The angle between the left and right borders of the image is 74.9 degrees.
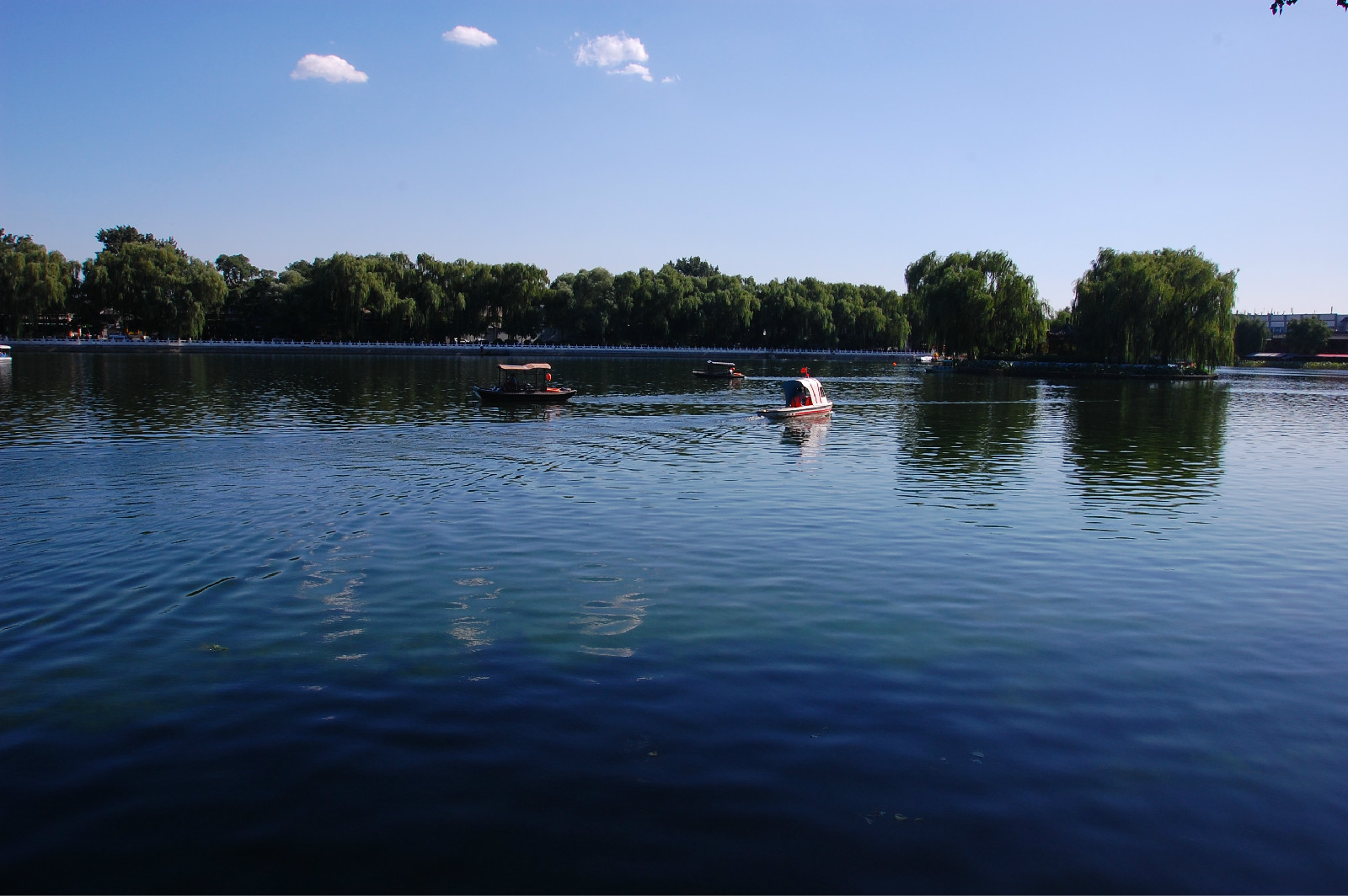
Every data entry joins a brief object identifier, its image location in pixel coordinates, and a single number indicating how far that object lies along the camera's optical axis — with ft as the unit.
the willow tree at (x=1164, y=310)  227.61
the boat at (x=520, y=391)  141.28
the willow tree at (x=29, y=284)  304.50
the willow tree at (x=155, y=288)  325.83
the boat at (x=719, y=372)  243.81
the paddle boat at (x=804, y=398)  131.05
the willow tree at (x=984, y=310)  263.08
